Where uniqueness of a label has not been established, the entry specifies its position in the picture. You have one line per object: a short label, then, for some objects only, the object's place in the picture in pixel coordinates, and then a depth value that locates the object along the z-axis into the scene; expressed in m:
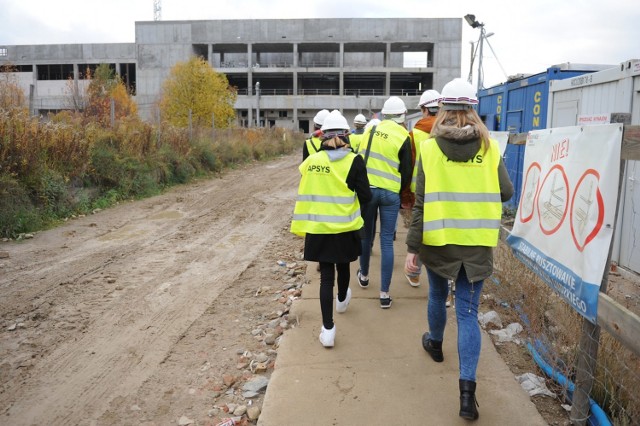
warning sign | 2.78
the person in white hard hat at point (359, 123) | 9.48
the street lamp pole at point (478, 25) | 17.90
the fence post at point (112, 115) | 14.73
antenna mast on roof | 81.61
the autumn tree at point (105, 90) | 40.60
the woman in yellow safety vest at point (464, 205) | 3.20
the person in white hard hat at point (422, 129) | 4.97
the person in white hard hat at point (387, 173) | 5.09
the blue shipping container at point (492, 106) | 11.79
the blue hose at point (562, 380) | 3.02
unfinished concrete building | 63.75
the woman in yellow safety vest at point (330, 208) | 4.22
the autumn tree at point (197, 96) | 44.12
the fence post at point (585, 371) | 2.96
